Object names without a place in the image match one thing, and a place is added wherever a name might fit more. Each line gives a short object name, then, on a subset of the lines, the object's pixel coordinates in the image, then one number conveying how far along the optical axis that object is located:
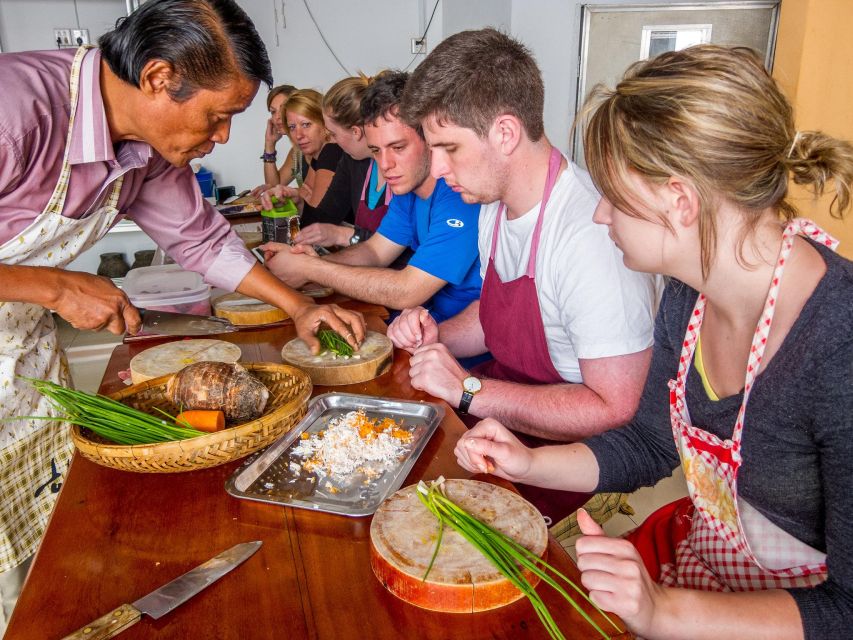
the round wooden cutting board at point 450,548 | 0.93
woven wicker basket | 1.20
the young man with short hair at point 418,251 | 2.41
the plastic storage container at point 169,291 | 2.48
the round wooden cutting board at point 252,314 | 2.23
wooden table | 0.92
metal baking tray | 1.19
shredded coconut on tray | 1.31
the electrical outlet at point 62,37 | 6.14
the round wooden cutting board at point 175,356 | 1.74
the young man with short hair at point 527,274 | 1.63
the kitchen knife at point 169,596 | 0.90
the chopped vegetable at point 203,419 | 1.35
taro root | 1.40
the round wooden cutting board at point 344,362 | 1.72
